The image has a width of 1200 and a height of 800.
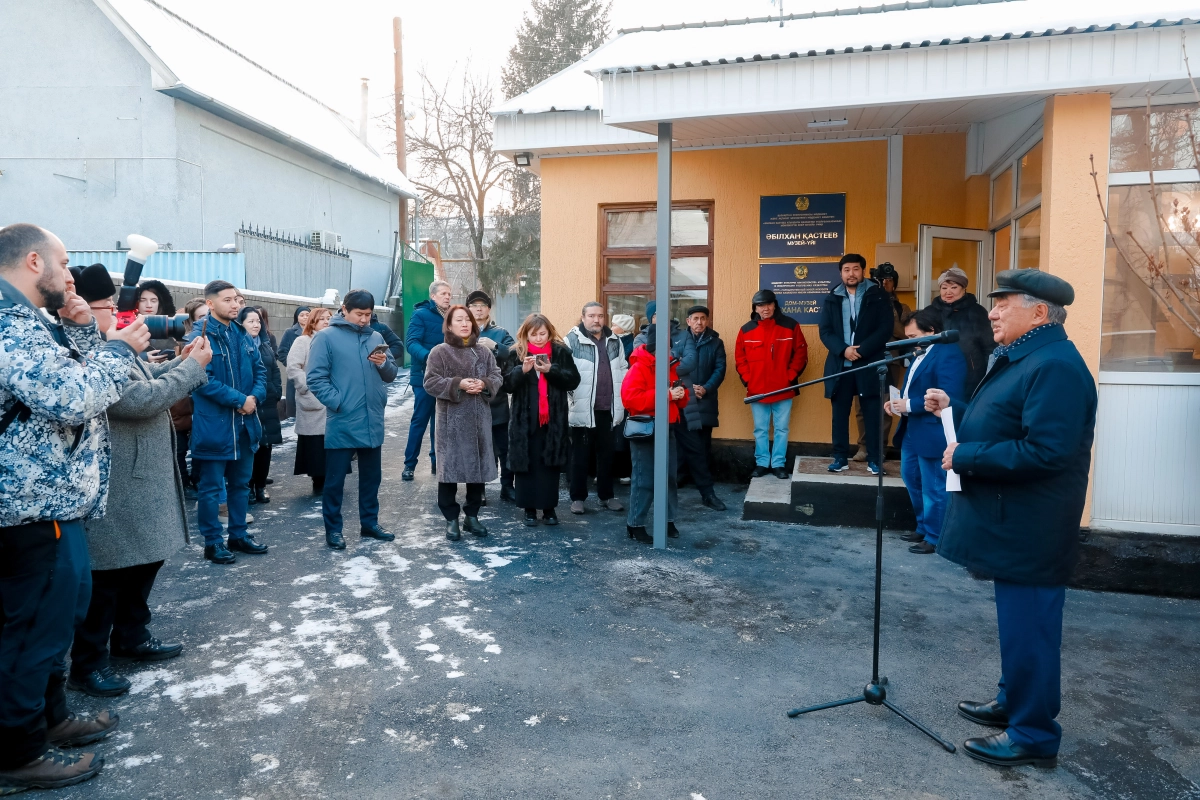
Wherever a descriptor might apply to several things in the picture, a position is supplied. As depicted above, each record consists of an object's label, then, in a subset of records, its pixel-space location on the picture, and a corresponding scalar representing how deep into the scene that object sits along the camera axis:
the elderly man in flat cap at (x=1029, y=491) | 3.02
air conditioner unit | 18.64
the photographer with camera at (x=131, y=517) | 3.61
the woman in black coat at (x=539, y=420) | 6.60
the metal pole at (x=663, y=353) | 6.02
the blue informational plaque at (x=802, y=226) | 8.20
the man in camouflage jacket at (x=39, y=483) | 2.75
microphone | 3.34
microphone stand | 3.38
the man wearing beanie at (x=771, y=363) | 7.79
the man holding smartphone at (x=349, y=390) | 5.91
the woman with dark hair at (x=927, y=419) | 5.81
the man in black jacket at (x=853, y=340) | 7.19
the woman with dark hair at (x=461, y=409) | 6.13
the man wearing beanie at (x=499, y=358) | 7.15
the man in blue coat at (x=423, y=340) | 7.73
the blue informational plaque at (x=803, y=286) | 8.27
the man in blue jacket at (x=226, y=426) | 5.51
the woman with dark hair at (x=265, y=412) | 7.32
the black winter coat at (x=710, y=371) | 7.72
